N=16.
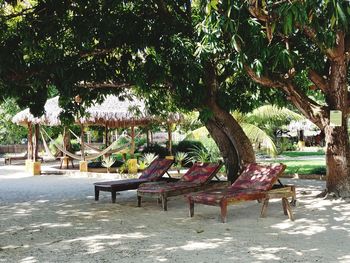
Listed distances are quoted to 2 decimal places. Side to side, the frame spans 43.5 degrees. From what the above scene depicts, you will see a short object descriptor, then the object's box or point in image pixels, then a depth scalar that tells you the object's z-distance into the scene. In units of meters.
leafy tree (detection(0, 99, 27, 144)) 20.38
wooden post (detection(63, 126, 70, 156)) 18.51
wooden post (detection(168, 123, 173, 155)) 16.66
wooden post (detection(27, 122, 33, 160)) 16.40
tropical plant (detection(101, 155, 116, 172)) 14.70
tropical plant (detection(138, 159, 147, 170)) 14.86
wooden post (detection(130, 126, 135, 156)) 14.81
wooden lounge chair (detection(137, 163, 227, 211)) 7.39
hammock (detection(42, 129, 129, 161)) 14.63
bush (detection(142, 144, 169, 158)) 17.54
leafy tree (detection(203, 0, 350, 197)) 5.54
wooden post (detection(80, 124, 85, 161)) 14.90
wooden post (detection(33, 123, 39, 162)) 15.59
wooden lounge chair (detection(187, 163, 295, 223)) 6.29
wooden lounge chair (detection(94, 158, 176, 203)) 8.36
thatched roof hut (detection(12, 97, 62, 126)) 14.94
